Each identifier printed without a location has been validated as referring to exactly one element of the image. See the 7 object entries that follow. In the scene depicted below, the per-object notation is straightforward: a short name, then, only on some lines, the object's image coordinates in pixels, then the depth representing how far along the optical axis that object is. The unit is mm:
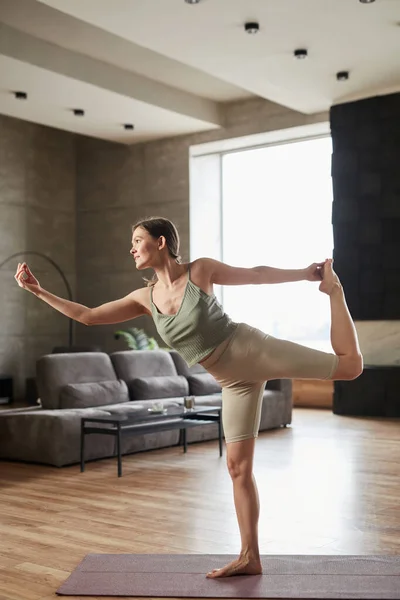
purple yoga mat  2971
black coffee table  5816
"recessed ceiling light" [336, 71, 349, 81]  8570
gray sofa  6055
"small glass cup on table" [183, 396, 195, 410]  6648
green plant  11172
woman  2969
